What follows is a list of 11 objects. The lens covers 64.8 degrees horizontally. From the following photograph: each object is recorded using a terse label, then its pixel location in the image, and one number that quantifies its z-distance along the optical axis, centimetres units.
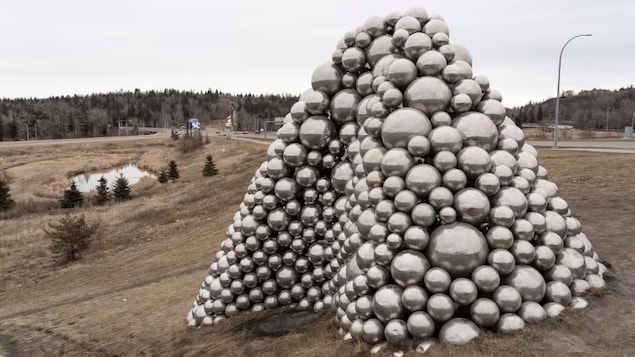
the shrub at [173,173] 4856
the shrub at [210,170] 4566
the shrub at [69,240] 2313
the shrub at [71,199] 3812
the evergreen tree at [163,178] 4847
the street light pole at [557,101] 3042
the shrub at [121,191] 4019
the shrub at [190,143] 7819
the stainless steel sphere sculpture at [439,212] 643
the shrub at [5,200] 3788
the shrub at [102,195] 4003
